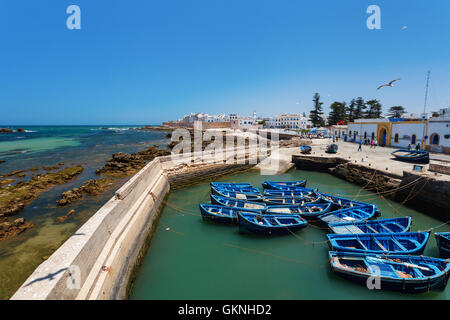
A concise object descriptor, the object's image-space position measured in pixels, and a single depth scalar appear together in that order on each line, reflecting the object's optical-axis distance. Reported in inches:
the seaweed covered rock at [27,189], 506.4
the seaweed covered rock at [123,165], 847.1
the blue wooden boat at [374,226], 392.8
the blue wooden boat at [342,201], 497.7
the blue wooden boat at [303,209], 468.0
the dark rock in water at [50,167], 923.4
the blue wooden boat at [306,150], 992.9
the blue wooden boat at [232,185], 637.3
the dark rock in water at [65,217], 455.6
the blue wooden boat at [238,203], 487.2
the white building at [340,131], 1607.0
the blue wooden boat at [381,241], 338.6
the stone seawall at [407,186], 471.2
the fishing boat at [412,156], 689.6
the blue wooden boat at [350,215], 432.1
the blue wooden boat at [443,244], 329.1
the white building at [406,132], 836.7
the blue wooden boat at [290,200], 519.8
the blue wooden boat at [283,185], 646.5
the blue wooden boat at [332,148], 956.0
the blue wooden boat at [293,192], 577.5
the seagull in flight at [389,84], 526.6
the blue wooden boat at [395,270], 267.7
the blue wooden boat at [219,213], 443.1
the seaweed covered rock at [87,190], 549.0
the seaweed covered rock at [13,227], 395.9
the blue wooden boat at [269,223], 398.3
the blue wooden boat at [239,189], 606.1
